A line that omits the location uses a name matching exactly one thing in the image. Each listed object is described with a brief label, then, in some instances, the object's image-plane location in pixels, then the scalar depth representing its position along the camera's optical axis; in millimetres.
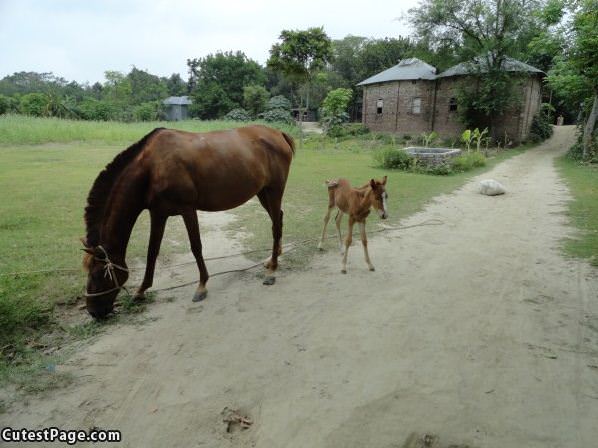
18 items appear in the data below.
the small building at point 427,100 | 27609
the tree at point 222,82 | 47281
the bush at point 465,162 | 16750
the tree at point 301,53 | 23219
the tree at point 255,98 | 44500
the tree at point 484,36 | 24703
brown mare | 4020
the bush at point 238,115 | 43106
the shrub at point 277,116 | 41781
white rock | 11422
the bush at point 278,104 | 43938
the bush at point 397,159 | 16406
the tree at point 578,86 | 18109
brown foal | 5055
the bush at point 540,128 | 28891
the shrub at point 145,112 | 45375
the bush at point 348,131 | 33562
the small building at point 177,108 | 58688
